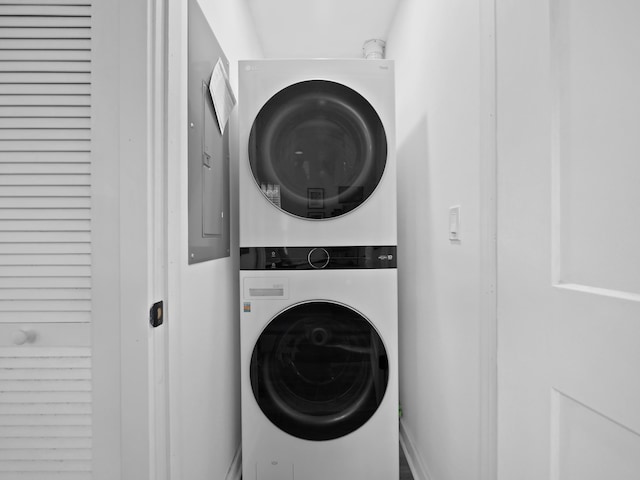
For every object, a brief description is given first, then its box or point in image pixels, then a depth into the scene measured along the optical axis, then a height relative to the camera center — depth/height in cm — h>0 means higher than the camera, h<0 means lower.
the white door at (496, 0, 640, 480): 45 +0
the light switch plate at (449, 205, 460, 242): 105 +5
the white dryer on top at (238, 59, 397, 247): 128 +38
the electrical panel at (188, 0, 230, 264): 97 +32
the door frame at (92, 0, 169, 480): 68 -1
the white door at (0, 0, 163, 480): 68 -1
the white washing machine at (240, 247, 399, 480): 128 -51
